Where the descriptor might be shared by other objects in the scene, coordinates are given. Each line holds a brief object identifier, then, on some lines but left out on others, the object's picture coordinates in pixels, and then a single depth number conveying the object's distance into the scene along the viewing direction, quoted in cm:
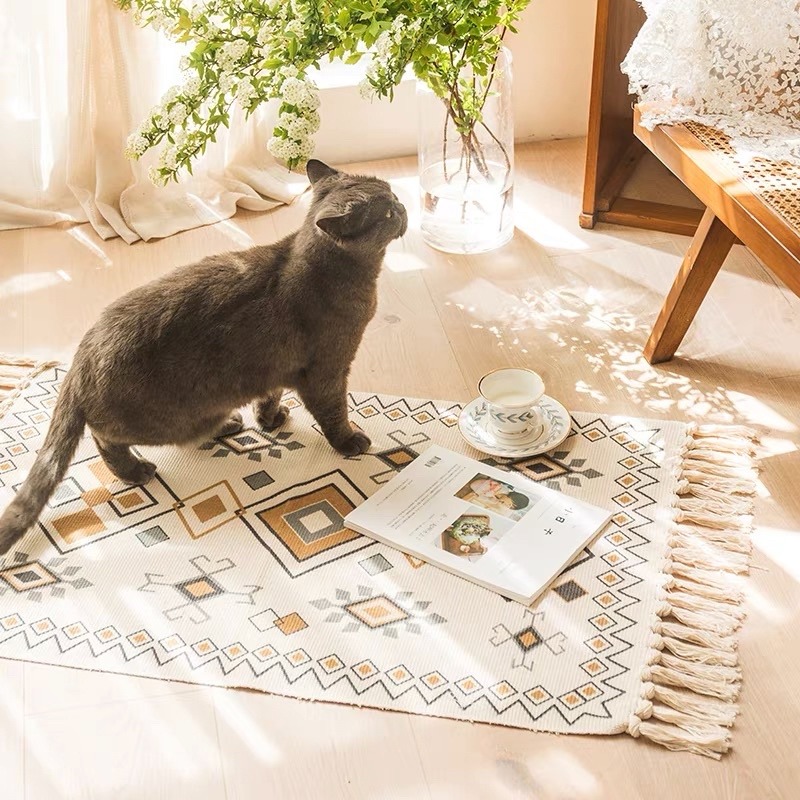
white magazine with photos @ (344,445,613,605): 157
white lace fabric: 185
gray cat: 161
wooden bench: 163
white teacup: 176
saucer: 178
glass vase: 226
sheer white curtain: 226
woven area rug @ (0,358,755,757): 141
